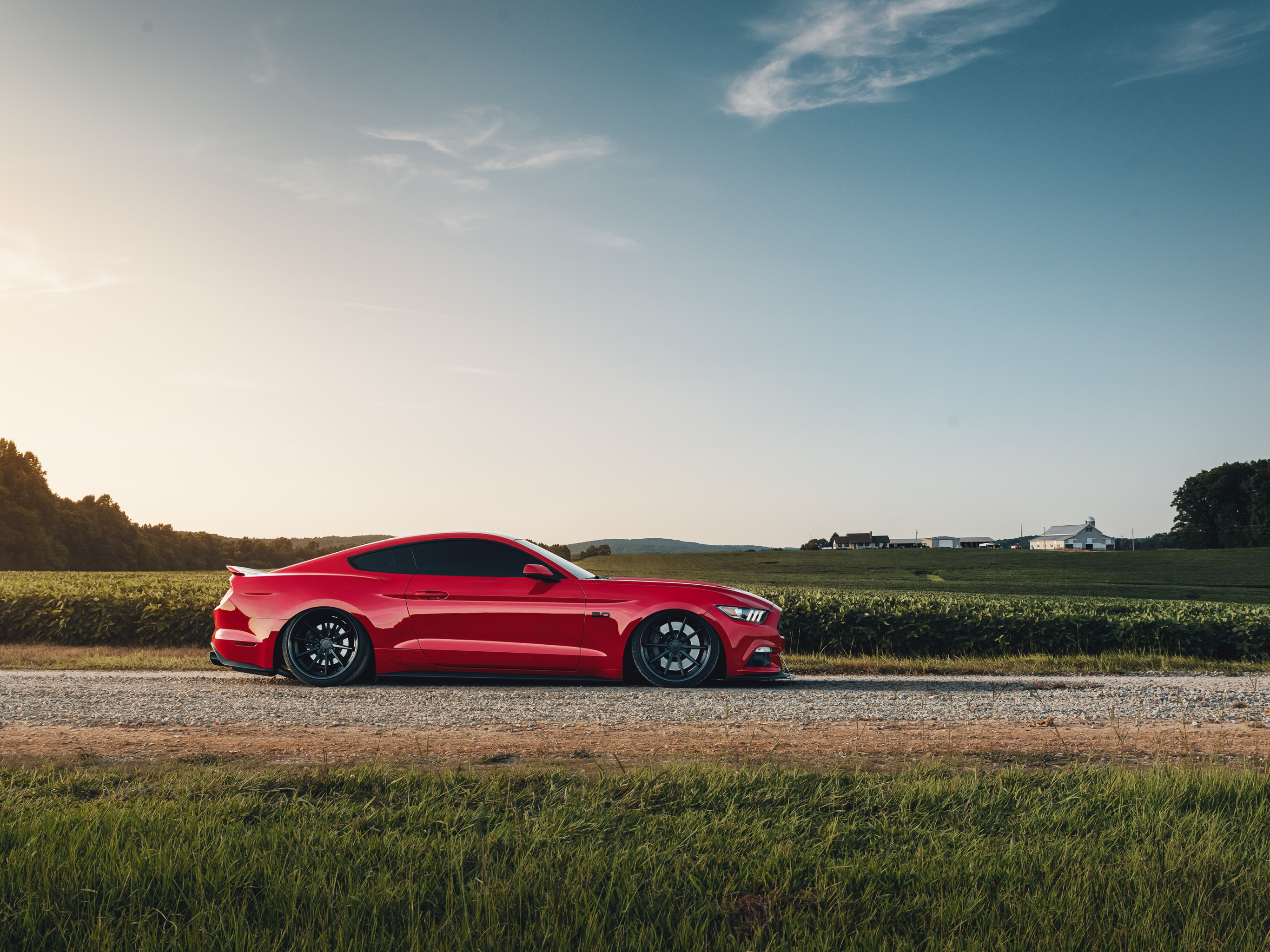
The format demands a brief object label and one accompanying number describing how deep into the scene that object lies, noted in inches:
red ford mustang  332.2
